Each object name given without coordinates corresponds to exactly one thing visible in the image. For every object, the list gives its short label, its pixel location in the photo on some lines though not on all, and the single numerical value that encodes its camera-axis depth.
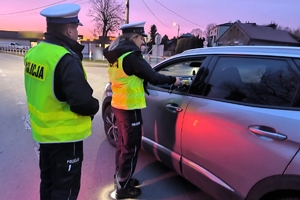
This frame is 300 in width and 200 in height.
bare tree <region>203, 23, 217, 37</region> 84.06
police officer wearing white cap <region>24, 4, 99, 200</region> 1.69
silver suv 1.78
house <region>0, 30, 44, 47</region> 81.81
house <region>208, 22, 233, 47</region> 76.06
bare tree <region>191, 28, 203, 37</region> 76.94
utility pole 22.65
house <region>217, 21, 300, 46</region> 50.69
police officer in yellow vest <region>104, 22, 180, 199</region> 2.45
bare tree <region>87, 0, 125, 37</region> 52.00
